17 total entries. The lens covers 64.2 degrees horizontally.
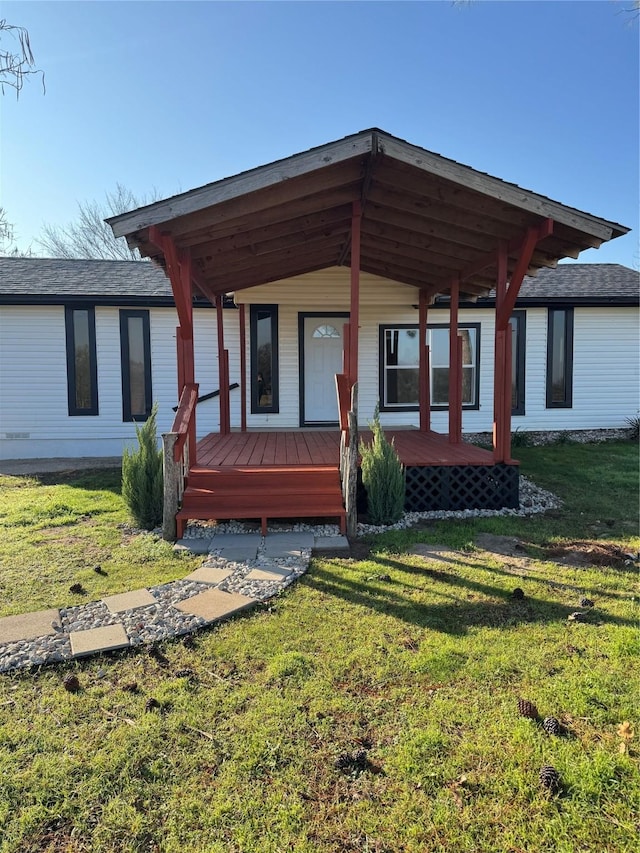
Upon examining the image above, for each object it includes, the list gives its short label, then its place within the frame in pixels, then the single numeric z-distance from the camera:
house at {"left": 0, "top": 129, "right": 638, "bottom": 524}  4.77
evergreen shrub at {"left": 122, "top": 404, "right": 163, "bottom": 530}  4.84
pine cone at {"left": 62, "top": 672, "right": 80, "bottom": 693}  2.31
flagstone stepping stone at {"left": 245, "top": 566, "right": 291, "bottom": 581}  3.61
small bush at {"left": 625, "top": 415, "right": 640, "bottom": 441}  10.37
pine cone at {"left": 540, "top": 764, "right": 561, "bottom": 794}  1.70
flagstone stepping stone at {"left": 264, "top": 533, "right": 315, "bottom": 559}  4.14
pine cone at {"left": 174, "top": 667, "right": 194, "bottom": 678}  2.42
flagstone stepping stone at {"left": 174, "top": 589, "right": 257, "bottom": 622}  3.05
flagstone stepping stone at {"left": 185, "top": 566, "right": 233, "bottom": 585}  3.59
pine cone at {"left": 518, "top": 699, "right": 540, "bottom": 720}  2.07
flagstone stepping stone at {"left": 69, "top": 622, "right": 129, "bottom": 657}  2.64
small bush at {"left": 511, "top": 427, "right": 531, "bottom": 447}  9.79
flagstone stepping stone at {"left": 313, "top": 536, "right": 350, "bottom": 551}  4.29
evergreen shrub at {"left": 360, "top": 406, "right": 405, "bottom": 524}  4.90
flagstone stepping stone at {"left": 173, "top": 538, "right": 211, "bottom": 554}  4.27
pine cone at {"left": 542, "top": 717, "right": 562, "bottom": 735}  1.98
